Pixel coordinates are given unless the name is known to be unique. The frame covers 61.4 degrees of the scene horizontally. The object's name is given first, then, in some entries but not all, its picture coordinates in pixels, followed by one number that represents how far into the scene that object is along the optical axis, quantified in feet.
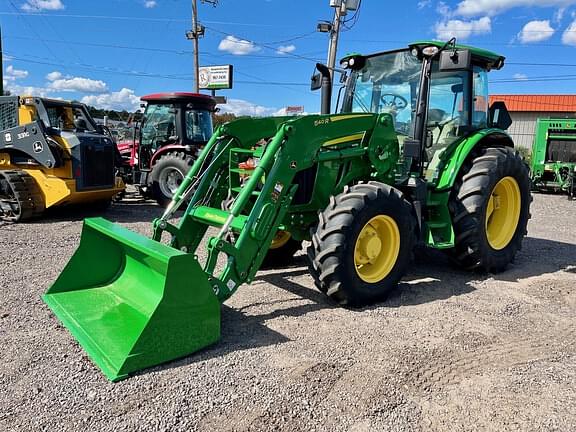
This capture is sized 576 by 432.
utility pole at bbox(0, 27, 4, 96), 37.81
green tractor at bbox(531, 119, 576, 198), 45.11
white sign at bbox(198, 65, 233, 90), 78.23
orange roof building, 125.90
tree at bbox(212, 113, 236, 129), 97.37
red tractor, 31.81
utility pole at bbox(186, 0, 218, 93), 71.15
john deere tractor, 10.91
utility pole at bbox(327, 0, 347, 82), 49.08
